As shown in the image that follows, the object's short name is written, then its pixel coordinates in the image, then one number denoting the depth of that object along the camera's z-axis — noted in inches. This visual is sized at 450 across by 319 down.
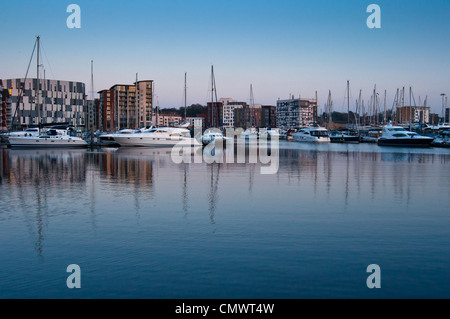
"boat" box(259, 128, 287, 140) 5565.0
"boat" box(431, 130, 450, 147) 3030.5
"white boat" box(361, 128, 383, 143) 3993.6
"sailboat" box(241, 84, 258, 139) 4928.2
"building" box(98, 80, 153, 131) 7558.1
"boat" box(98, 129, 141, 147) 2583.7
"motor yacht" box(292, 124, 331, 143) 3912.4
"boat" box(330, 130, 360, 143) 3840.8
